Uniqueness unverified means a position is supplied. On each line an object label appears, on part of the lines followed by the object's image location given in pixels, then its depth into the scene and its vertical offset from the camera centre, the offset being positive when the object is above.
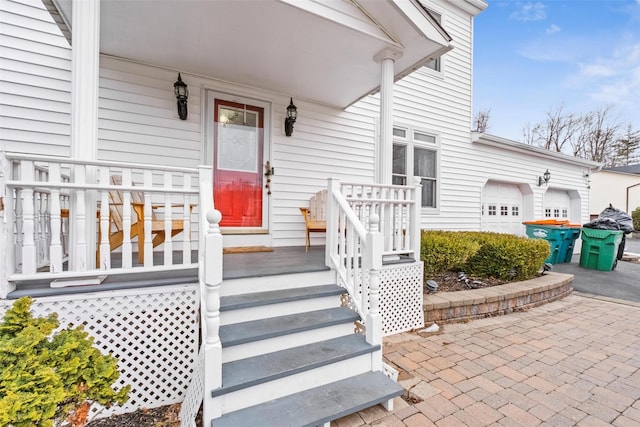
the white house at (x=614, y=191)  14.13 +1.33
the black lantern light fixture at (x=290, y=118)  4.39 +1.42
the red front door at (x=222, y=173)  1.93 +0.41
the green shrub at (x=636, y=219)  14.95 -0.13
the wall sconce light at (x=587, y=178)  9.63 +1.29
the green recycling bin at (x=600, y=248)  6.23 -0.71
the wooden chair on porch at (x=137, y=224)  2.69 -0.15
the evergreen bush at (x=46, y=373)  1.14 -0.74
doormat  3.78 -0.55
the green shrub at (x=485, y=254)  4.03 -0.62
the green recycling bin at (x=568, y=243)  6.99 -0.69
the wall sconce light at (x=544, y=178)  8.29 +1.07
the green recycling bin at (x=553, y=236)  6.90 -0.50
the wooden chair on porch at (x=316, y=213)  3.94 -0.03
